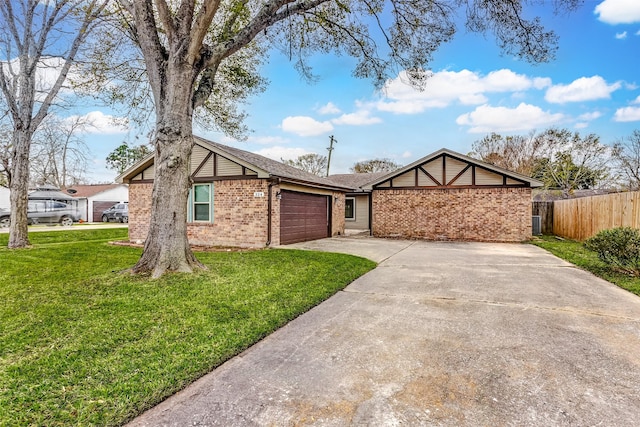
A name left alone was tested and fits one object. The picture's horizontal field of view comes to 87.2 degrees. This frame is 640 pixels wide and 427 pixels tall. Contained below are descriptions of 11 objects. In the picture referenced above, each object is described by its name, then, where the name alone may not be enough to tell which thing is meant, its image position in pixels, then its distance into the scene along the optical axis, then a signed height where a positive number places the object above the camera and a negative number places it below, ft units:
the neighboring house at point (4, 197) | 86.74 +4.62
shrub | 21.93 -2.24
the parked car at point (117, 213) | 91.30 +0.46
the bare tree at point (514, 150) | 86.94 +17.41
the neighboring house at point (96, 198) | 100.11 +5.37
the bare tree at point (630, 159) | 67.72 +11.39
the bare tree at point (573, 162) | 75.94 +12.50
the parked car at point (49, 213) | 70.28 +0.40
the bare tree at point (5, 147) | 37.47 +9.00
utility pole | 107.45 +22.20
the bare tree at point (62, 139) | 50.57 +12.67
